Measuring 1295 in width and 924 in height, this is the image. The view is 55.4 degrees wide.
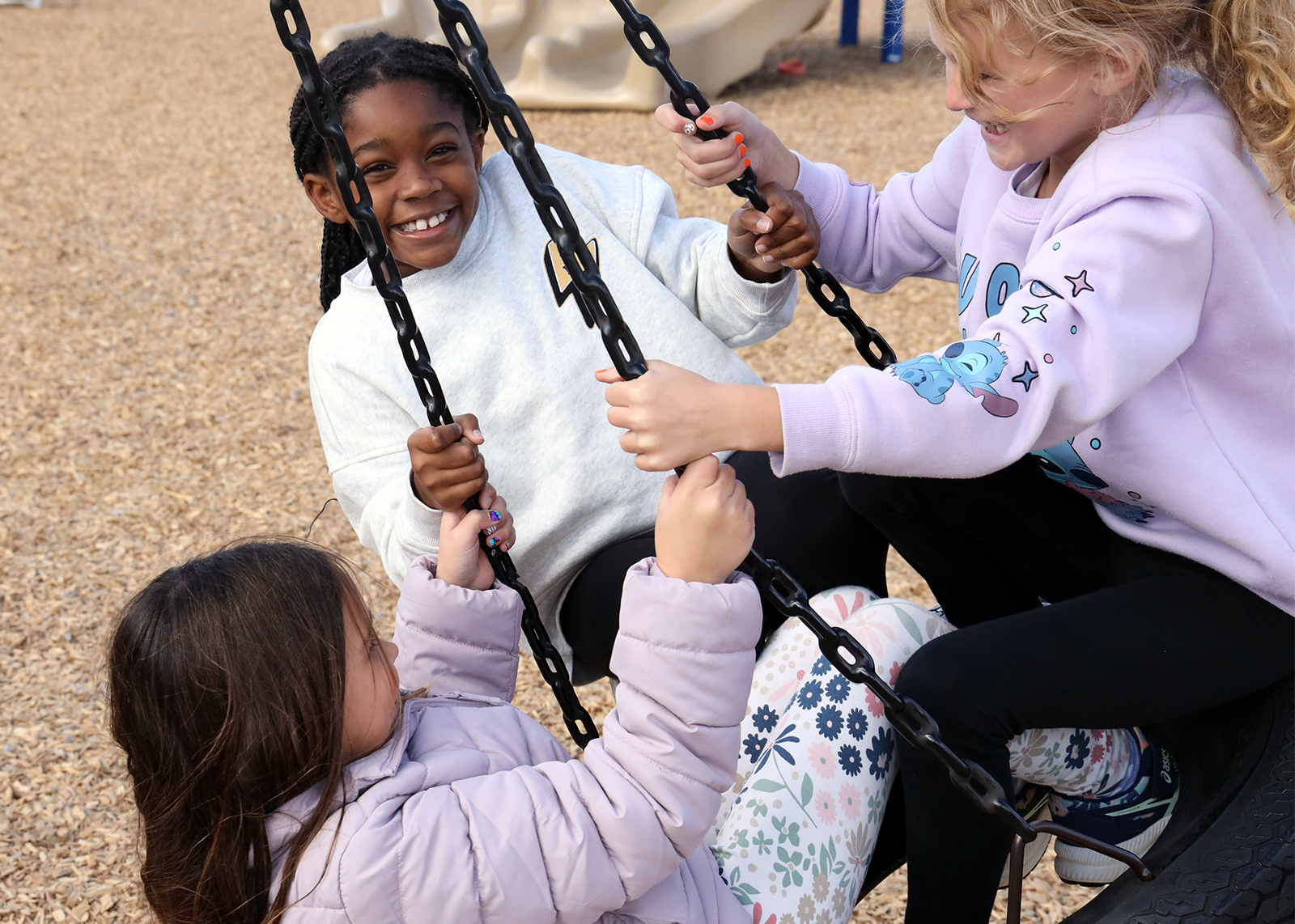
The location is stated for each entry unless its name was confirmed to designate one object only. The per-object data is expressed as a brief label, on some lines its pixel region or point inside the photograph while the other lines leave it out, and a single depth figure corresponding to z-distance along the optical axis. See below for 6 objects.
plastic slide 6.93
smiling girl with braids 1.73
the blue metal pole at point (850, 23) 8.43
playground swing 1.05
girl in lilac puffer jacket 1.10
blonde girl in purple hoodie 1.15
